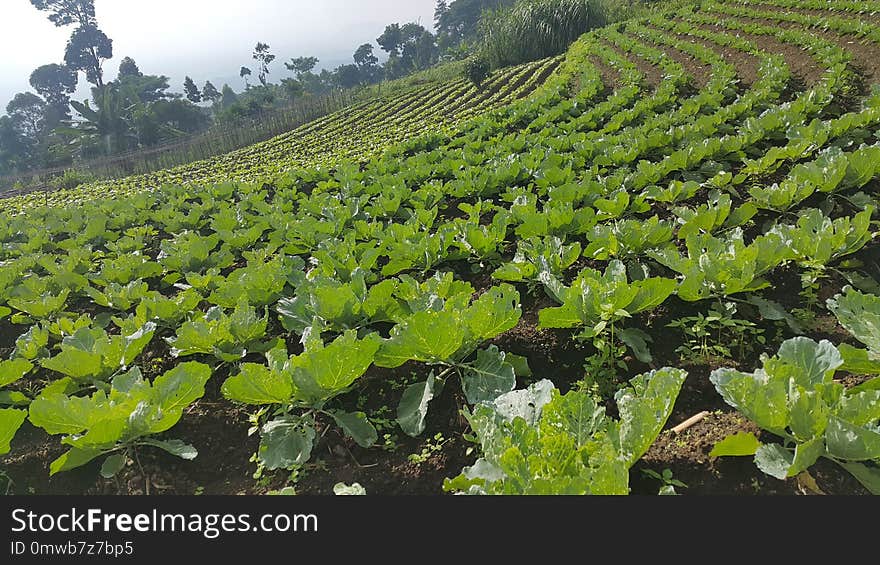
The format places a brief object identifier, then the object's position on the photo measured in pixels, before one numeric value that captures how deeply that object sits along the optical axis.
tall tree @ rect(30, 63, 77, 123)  59.19
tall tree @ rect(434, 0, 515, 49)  90.88
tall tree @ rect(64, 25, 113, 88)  55.34
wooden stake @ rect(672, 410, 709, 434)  1.97
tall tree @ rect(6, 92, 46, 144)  66.94
